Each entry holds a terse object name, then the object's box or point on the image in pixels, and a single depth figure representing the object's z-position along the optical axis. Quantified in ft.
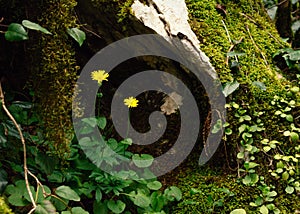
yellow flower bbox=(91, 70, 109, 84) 5.78
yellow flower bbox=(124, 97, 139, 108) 5.85
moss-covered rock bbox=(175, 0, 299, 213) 5.91
